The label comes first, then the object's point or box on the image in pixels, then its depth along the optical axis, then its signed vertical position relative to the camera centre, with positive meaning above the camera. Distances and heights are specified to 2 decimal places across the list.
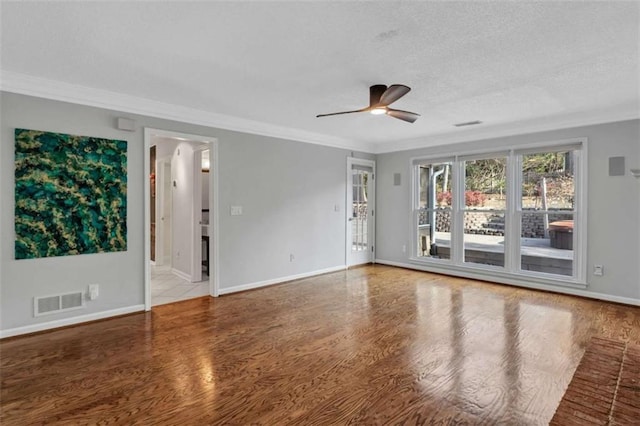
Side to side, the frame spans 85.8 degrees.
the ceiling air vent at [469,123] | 5.06 +1.28
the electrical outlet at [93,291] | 3.73 -0.88
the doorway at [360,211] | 6.70 -0.03
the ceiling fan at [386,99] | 3.09 +1.05
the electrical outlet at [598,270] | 4.61 -0.82
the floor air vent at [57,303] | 3.44 -0.95
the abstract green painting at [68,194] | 3.34 +0.17
